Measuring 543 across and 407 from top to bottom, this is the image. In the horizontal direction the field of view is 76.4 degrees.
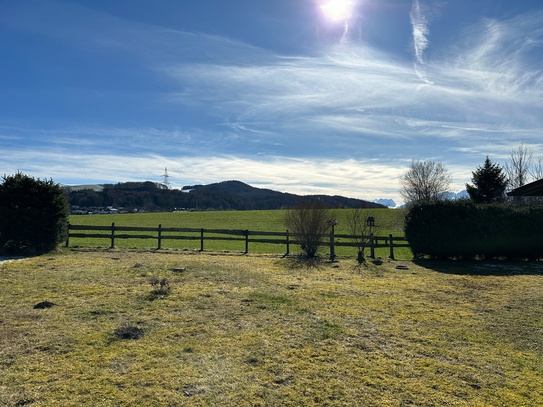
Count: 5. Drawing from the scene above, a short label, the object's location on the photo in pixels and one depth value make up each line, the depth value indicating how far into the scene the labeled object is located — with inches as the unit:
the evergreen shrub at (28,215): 559.8
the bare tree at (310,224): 628.1
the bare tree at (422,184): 1834.4
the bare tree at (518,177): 1356.3
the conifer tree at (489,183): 1194.6
